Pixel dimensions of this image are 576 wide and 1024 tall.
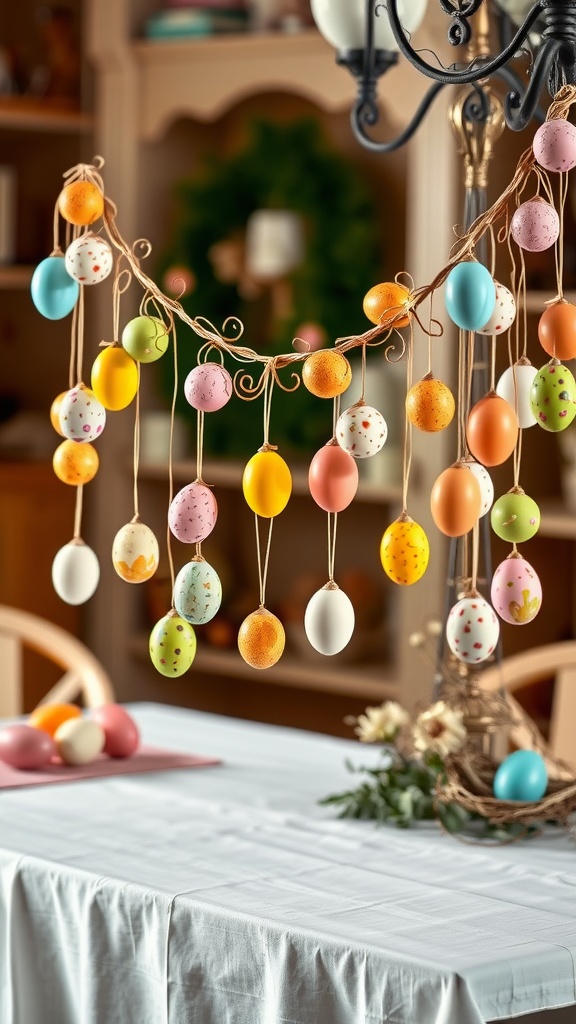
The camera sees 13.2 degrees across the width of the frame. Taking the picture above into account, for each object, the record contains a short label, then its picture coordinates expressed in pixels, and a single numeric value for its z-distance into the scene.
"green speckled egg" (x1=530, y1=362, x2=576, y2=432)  2.11
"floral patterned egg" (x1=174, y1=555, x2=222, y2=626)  2.22
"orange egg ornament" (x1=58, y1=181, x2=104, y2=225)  2.36
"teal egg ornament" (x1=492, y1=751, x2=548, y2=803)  2.49
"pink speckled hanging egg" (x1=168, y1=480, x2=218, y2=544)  2.21
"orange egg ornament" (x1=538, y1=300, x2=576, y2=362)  2.12
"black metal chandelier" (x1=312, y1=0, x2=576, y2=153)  2.16
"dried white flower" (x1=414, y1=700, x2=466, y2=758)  2.53
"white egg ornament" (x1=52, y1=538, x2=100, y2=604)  2.43
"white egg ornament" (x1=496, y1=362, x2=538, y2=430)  2.26
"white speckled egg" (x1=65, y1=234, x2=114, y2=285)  2.35
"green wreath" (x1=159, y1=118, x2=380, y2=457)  4.52
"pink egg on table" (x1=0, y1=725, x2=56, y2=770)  2.70
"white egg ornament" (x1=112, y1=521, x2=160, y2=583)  2.31
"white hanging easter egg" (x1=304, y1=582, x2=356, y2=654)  2.19
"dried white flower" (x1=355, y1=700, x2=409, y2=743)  2.62
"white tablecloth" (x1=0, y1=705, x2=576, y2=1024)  2.06
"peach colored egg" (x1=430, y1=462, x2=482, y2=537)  2.13
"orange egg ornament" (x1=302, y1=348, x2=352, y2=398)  2.16
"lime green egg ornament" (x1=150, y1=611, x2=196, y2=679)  2.27
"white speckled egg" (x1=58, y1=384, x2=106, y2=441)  2.33
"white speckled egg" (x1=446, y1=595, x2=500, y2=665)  2.18
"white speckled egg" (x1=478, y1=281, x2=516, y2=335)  2.19
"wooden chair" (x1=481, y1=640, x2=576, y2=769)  3.03
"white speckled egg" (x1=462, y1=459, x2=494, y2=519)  2.16
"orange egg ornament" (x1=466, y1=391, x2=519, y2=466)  2.15
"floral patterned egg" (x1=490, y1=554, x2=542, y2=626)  2.18
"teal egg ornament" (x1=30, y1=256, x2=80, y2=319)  2.40
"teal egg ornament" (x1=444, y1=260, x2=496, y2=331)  2.10
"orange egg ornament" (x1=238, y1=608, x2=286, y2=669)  2.20
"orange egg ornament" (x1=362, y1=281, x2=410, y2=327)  2.20
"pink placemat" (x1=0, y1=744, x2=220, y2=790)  2.68
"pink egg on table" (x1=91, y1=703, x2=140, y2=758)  2.77
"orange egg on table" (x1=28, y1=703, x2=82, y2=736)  2.80
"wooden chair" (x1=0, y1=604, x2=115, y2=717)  3.19
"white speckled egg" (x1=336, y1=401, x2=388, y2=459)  2.15
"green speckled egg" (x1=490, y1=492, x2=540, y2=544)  2.17
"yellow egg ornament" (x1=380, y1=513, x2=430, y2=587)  2.17
